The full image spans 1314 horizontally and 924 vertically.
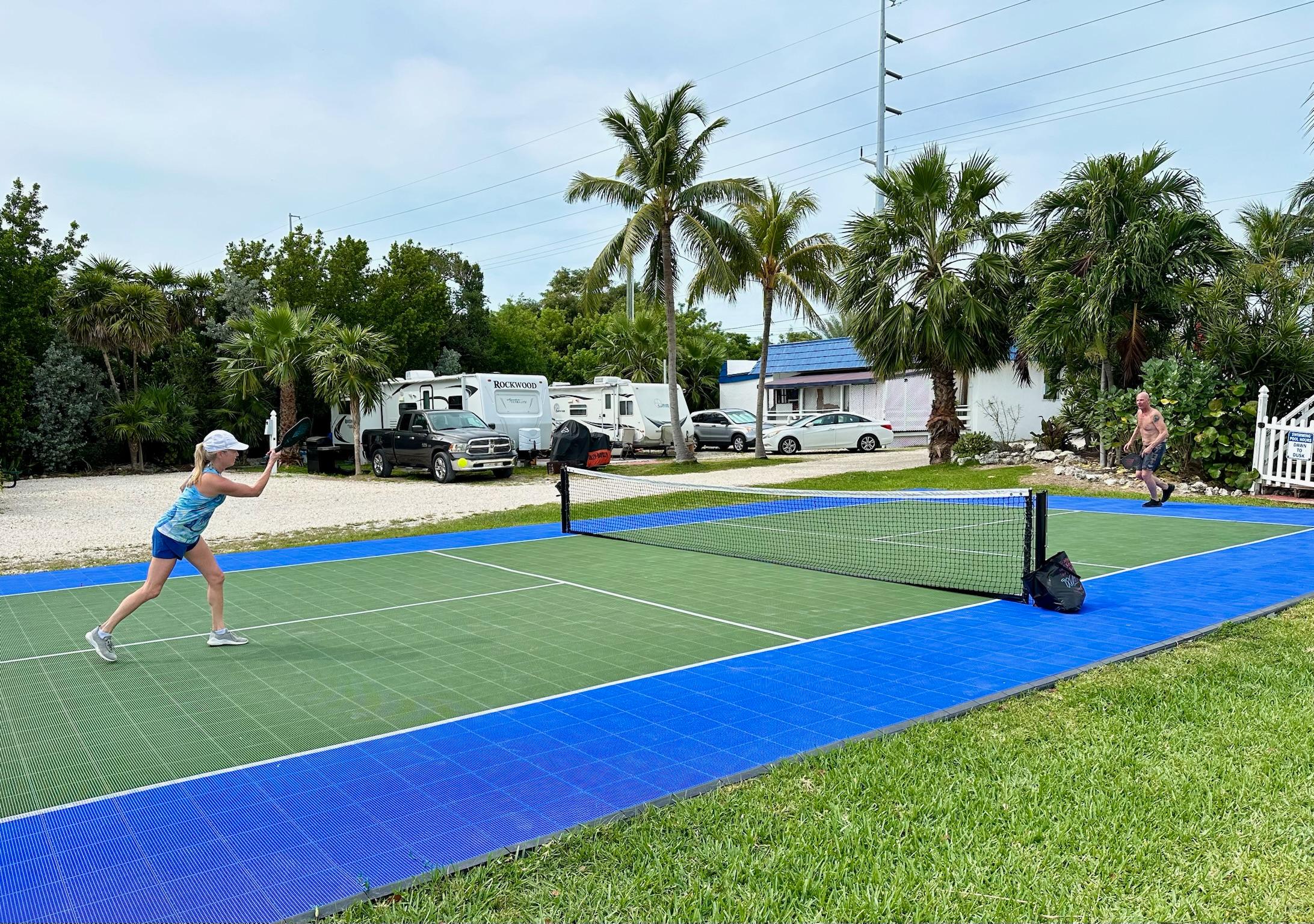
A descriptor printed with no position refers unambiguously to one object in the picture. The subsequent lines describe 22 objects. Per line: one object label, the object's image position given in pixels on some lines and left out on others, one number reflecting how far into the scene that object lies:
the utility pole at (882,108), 39.28
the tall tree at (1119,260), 18.78
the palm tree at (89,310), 26.70
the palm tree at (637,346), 41.50
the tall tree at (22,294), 20.11
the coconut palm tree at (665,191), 24.91
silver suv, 34.41
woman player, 6.72
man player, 15.77
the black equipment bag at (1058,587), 8.24
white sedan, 32.50
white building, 37.31
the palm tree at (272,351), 26.50
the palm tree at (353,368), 24.36
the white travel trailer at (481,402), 25.00
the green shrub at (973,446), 23.58
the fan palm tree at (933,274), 21.72
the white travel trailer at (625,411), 30.38
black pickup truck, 22.88
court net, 10.23
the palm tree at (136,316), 26.84
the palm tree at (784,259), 27.38
